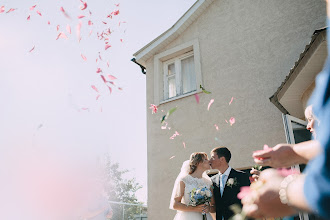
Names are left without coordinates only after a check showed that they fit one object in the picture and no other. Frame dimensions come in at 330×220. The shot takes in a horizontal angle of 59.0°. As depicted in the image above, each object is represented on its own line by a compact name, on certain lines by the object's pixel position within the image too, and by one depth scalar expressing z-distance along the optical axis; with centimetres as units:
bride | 514
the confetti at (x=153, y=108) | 962
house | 743
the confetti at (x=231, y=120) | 782
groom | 496
